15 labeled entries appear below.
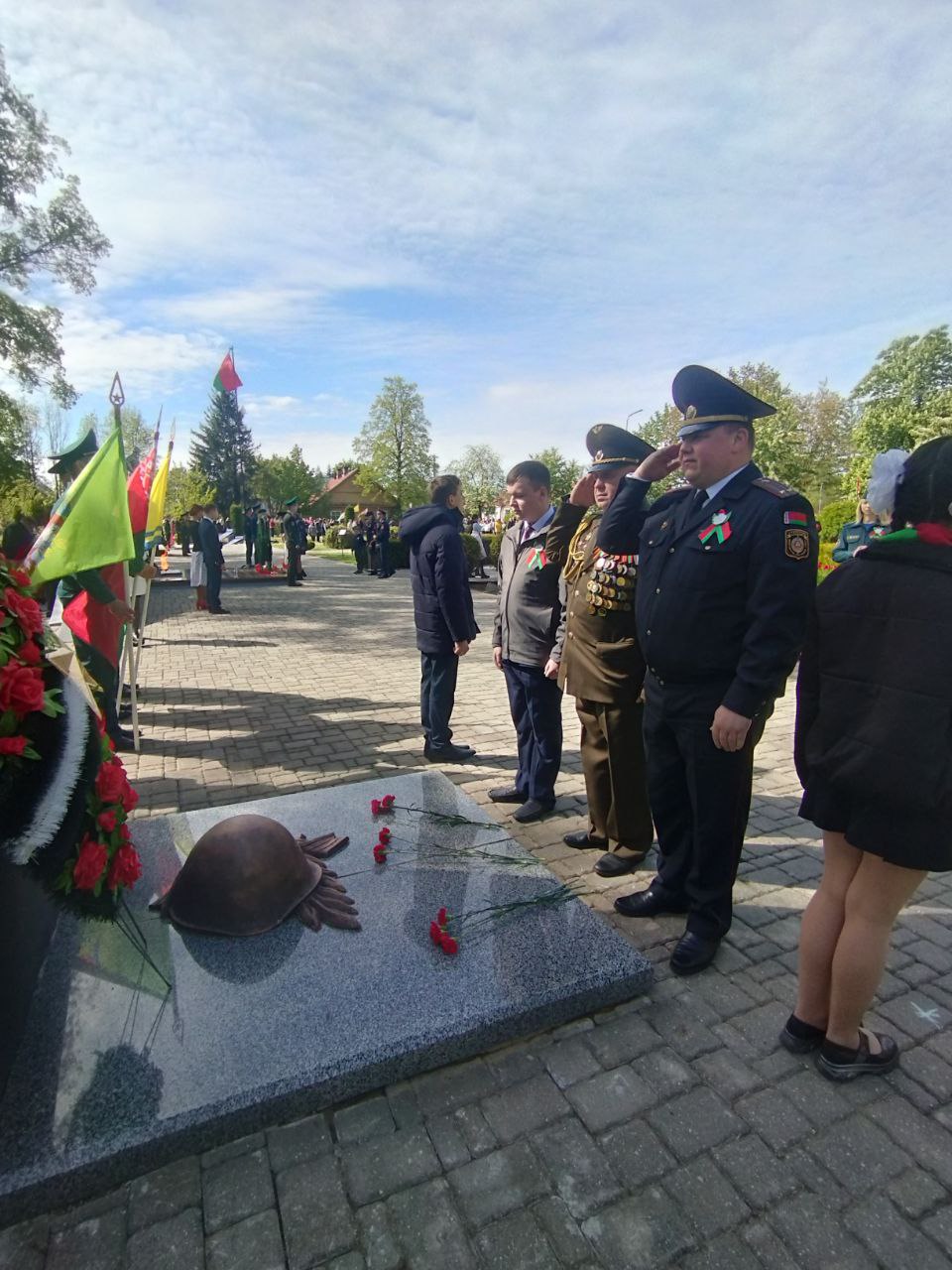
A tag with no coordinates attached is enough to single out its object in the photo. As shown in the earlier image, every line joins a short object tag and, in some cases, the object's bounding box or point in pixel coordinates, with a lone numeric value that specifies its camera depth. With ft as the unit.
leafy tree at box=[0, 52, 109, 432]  73.72
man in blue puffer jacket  16.58
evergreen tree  219.41
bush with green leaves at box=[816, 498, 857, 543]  78.89
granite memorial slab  6.47
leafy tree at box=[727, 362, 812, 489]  129.39
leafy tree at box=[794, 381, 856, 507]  173.06
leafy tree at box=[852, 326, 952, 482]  137.49
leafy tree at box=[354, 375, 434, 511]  160.97
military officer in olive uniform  11.33
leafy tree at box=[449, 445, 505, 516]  215.10
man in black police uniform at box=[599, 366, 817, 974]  8.04
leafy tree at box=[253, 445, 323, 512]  228.02
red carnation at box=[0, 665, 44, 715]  6.40
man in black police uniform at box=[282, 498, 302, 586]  66.13
